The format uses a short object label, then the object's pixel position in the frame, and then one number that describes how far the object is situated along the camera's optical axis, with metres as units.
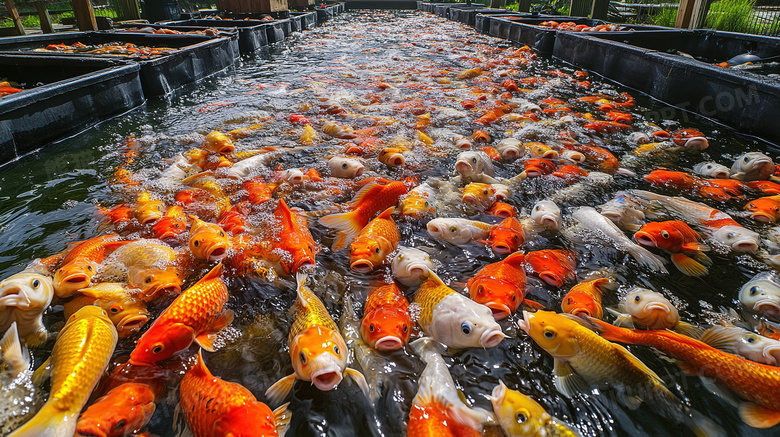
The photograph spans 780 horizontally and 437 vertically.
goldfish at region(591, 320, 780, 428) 1.91
